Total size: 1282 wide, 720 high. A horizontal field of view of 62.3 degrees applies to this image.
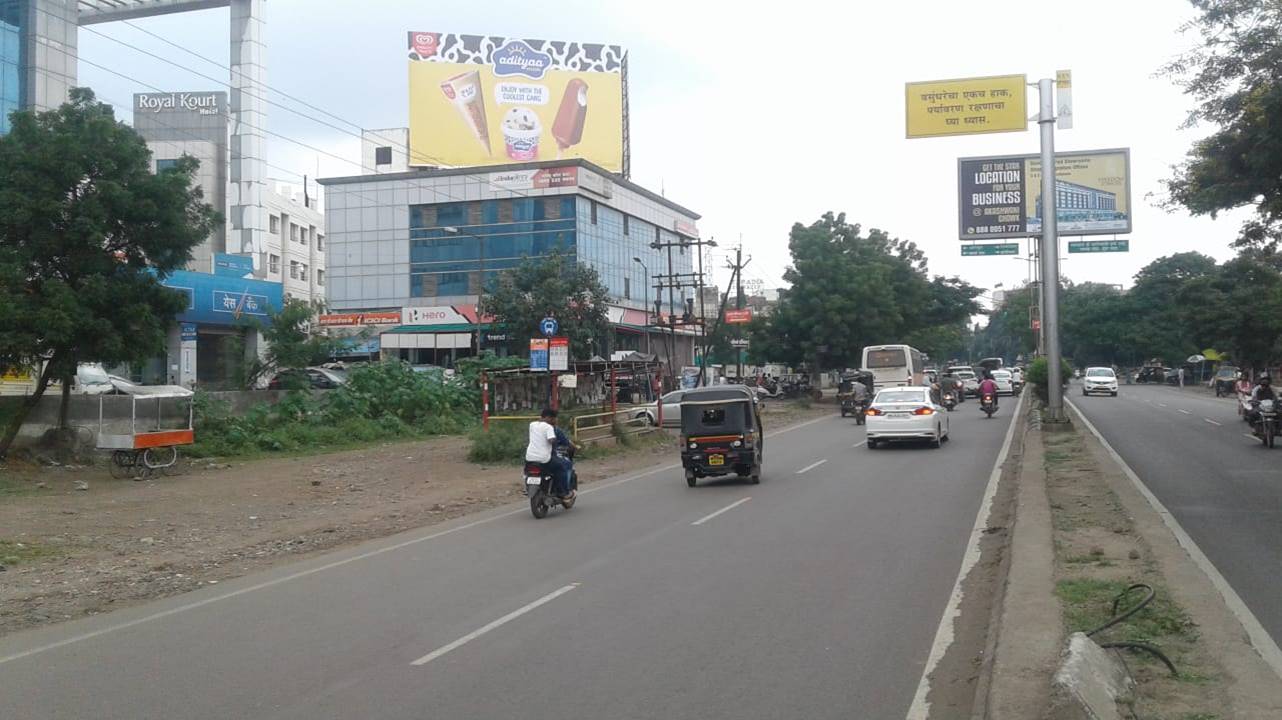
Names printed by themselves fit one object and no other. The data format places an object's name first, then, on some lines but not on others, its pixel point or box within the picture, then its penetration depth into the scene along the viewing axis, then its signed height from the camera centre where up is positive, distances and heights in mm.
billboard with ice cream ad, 64375 +16891
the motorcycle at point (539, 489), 15023 -1652
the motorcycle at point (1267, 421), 22656 -1020
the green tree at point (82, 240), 20469 +2725
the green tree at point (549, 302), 50406 +3452
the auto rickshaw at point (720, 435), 18609 -1086
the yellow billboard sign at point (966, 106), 21750 +5580
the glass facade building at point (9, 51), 49000 +14977
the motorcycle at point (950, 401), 44094 -1158
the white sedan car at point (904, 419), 25031 -1090
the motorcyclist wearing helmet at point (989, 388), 38312 -535
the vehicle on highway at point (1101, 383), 58688 -542
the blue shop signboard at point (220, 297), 44062 +3277
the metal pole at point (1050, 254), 24812 +3039
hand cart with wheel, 21391 -1249
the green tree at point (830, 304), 55469 +3651
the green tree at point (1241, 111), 14523 +3889
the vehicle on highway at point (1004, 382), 63562 -528
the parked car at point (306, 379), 30984 -206
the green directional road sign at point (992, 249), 33312 +3909
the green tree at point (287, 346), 31328 +810
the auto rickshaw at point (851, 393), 37812 -805
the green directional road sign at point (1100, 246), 32469 +3899
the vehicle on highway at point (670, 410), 37344 -1340
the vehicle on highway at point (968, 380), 59469 -399
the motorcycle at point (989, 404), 37875 -1112
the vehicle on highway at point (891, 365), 47781 +375
